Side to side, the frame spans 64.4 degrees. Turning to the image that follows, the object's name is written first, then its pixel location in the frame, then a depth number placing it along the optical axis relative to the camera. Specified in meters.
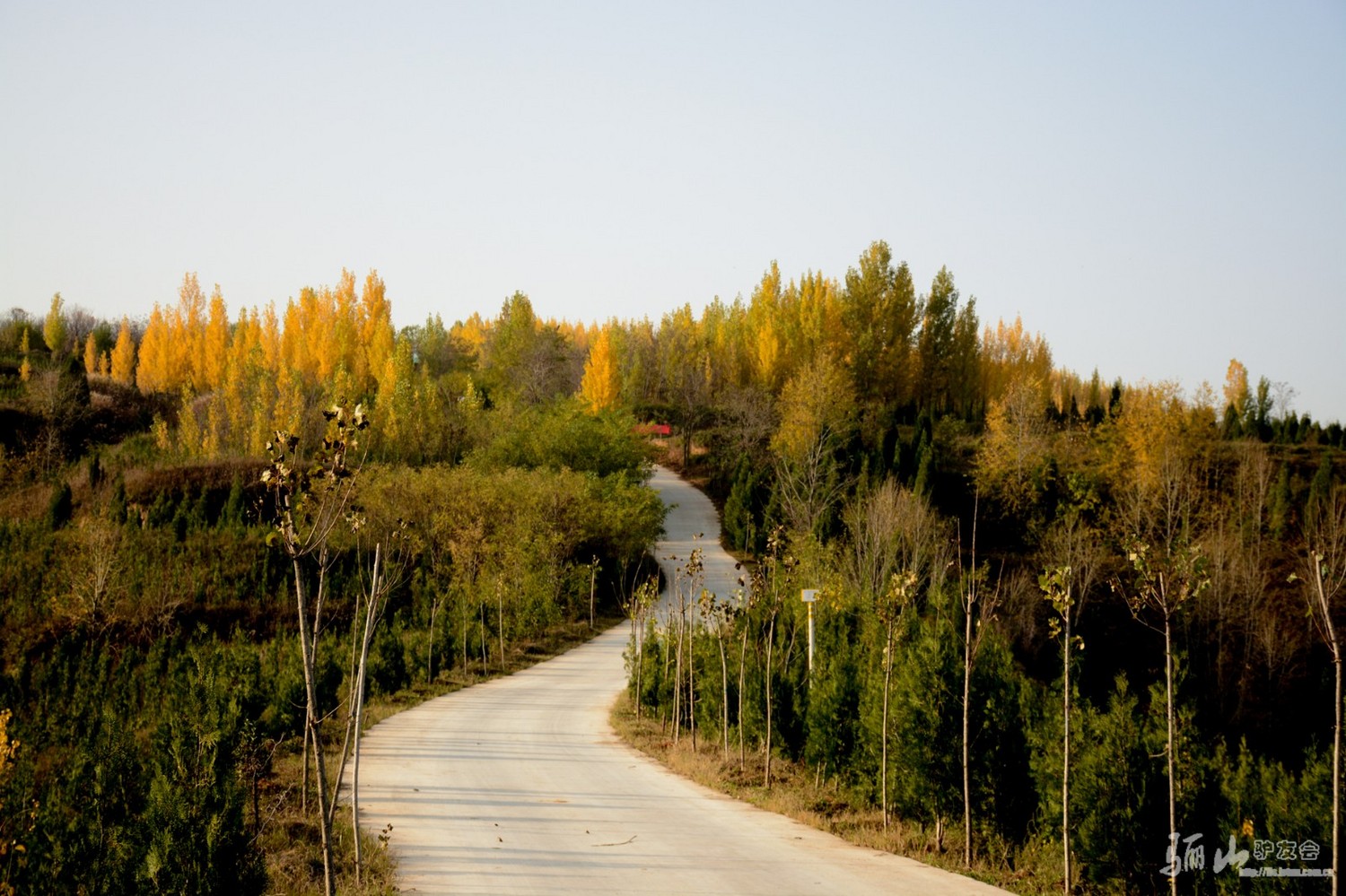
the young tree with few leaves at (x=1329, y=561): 5.69
